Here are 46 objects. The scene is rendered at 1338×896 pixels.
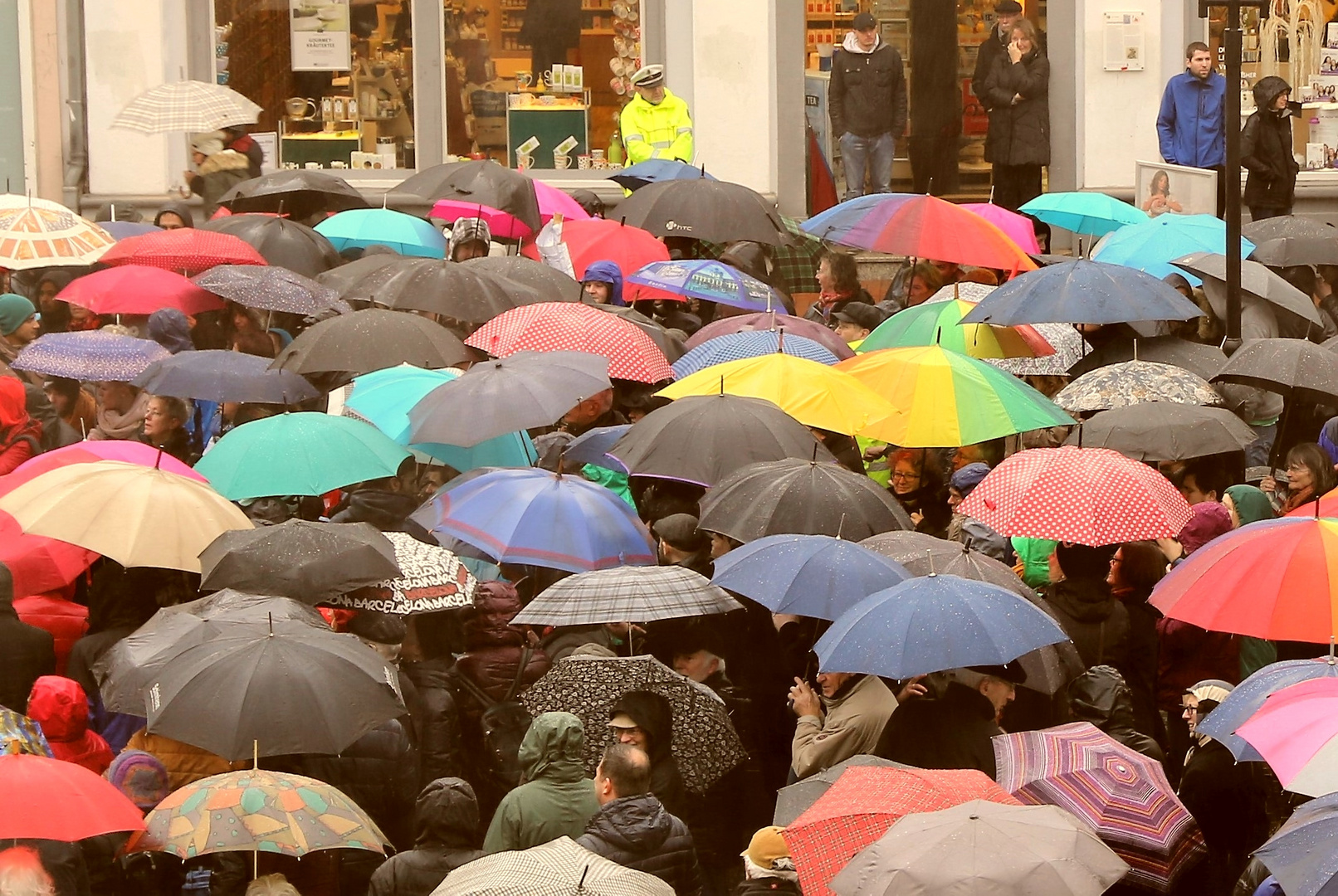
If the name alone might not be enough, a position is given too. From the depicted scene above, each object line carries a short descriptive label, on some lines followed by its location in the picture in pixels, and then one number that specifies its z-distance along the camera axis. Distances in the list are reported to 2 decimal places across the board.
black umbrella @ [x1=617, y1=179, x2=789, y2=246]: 27.56
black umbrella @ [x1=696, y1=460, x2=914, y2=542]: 17.37
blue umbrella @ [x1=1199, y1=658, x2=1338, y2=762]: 13.88
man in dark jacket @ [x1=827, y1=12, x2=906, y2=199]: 36.28
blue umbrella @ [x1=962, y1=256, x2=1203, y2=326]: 22.03
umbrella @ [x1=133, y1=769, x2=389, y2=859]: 12.84
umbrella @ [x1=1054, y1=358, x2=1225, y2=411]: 21.31
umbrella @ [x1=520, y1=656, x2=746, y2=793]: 14.91
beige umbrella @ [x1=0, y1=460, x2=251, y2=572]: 16.86
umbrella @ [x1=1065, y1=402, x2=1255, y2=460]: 19.61
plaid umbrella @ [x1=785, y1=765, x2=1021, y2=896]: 12.21
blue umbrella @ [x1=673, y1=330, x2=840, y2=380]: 21.81
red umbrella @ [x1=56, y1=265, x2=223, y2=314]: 24.33
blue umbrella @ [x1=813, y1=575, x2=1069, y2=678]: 14.45
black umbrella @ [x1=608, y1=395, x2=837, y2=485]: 18.67
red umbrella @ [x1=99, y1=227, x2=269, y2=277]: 25.37
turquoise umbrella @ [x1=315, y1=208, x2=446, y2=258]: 27.59
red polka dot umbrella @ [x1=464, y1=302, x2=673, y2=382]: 21.47
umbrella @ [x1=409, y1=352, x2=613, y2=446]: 18.98
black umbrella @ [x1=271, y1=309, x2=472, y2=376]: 21.30
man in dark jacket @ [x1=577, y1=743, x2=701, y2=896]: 13.05
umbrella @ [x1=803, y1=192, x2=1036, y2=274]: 25.53
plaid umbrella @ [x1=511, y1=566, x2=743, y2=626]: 15.70
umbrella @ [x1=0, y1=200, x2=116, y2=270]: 25.87
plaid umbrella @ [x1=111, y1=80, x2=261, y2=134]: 30.77
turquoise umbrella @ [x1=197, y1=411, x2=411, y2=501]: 18.83
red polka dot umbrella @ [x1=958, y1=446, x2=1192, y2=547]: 17.20
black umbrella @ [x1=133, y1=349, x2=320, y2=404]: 20.75
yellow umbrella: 19.98
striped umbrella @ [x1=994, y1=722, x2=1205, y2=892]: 13.56
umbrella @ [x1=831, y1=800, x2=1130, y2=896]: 11.12
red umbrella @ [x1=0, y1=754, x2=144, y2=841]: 12.34
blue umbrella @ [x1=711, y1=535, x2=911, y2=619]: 15.71
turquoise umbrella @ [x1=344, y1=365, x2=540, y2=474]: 19.92
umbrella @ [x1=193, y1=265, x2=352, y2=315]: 23.28
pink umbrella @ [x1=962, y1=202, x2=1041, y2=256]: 27.78
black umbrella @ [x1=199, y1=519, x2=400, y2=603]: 16.45
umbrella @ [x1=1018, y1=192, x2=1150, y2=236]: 29.81
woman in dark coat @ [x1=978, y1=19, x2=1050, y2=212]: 36.62
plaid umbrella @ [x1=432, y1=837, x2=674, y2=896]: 11.36
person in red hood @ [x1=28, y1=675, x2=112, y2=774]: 14.60
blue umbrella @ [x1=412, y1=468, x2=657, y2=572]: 17.30
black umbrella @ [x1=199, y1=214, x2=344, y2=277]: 26.34
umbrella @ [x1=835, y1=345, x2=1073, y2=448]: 20.02
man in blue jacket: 34.78
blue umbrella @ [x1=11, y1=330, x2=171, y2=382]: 21.67
